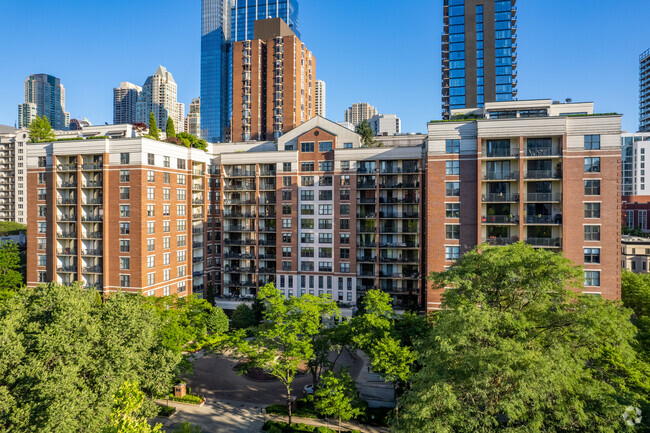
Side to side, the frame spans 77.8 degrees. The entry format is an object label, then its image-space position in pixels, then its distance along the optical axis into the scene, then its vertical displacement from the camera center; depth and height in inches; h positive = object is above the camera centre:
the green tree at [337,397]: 1444.4 -681.7
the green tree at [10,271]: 2792.8 -423.1
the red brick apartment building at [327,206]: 1994.3 +23.2
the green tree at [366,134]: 3056.1 +578.1
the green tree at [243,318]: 2689.5 -720.5
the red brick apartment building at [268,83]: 4808.1 +1550.6
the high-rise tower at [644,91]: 7436.0 +2207.6
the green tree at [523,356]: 947.3 -375.0
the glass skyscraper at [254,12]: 7583.7 +3779.4
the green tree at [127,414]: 864.9 -478.8
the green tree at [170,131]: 3122.5 +613.3
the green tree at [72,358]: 1101.1 -469.4
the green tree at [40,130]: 2748.5 +555.4
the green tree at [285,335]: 1567.4 -497.4
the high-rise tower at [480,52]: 4473.4 +1781.8
